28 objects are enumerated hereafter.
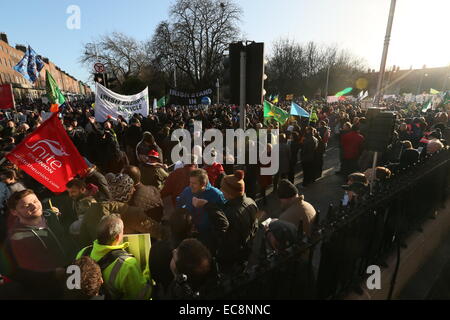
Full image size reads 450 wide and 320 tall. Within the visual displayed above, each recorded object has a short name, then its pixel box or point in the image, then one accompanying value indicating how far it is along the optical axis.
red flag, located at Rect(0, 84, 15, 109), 10.13
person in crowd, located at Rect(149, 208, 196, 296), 2.32
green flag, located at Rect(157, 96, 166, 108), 17.06
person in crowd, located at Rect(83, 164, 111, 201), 3.37
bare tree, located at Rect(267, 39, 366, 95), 52.19
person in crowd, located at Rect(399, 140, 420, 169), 4.72
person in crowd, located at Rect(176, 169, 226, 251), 2.93
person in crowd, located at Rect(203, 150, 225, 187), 4.93
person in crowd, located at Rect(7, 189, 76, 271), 2.08
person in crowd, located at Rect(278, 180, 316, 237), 2.70
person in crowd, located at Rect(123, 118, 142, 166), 8.07
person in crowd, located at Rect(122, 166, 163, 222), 3.15
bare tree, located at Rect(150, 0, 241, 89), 31.42
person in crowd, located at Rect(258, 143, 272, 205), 6.11
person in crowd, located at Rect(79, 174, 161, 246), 2.74
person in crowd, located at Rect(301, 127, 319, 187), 6.96
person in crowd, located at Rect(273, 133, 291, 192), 6.44
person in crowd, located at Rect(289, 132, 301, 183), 7.03
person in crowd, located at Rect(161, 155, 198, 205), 4.23
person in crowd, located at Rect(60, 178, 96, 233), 3.12
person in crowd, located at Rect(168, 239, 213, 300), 1.77
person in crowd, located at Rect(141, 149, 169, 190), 4.50
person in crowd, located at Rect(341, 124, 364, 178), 7.11
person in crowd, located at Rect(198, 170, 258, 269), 2.70
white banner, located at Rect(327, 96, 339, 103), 18.04
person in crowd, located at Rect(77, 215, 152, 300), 1.94
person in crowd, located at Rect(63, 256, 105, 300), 1.71
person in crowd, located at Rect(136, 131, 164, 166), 5.15
